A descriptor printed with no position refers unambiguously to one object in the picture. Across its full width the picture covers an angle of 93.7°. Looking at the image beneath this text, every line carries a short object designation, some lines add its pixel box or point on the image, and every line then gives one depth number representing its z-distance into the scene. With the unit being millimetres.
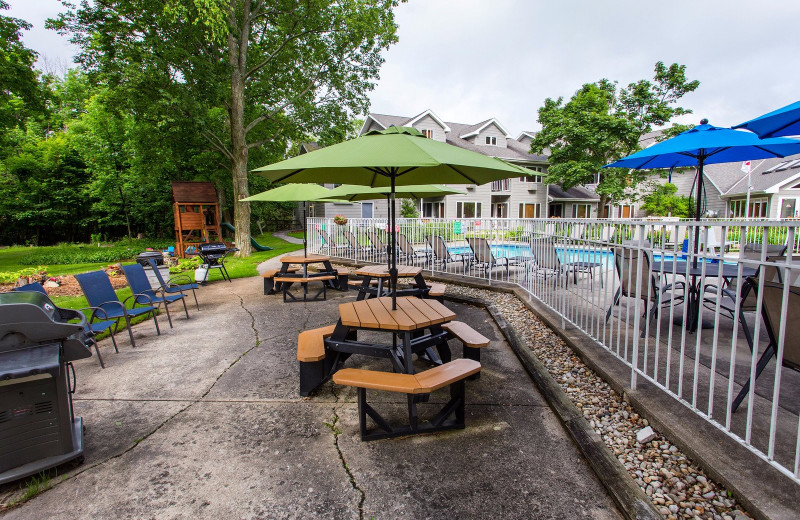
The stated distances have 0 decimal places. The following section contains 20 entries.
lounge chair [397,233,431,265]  9711
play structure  17547
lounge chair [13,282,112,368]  4156
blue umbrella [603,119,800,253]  4527
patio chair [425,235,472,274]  9004
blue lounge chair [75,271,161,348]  4965
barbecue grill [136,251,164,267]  7516
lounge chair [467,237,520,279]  7988
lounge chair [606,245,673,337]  3162
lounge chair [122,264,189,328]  5738
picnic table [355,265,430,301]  6159
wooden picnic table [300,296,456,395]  3172
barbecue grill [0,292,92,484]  2248
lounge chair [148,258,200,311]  6127
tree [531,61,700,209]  25406
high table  4048
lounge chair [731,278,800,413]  1990
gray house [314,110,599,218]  29027
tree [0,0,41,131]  13188
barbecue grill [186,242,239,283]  10931
